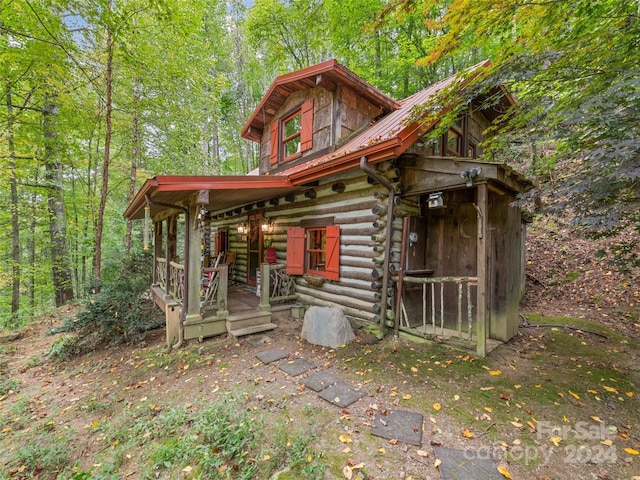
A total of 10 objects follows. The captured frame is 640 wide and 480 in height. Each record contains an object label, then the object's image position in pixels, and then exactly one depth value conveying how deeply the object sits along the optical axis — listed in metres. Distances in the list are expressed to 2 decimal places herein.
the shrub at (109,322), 5.87
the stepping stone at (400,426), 2.72
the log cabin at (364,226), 4.80
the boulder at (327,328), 5.15
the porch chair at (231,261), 11.02
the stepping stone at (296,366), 4.27
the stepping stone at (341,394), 3.40
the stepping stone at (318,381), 3.78
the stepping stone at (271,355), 4.72
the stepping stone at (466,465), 2.26
